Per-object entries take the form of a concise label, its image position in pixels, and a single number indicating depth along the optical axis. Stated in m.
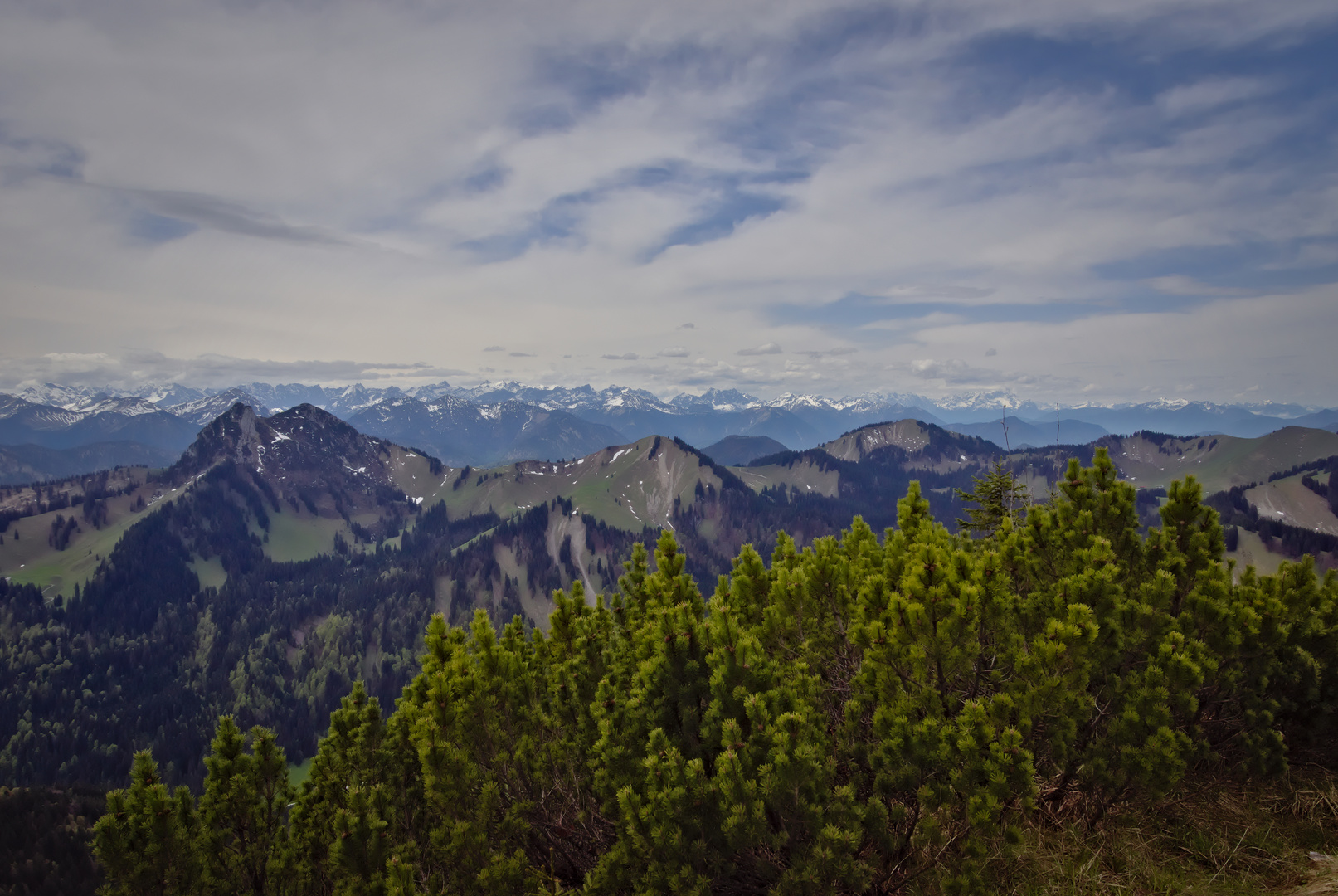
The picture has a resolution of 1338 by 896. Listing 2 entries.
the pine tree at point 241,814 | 13.89
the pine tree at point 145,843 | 12.53
